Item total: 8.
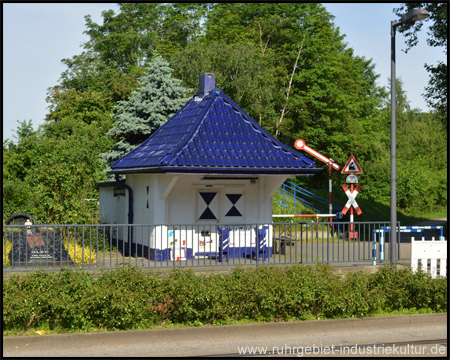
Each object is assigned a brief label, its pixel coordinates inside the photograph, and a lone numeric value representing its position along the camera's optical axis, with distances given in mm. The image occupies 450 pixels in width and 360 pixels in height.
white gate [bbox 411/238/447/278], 15789
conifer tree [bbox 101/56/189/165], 29141
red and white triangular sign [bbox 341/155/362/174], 25238
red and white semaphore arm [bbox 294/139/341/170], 30222
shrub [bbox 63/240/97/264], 16719
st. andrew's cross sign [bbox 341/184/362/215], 26188
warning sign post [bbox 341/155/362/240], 25281
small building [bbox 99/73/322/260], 18438
